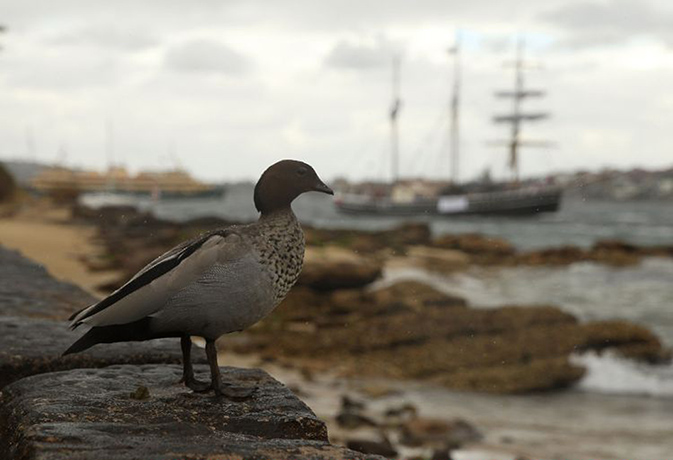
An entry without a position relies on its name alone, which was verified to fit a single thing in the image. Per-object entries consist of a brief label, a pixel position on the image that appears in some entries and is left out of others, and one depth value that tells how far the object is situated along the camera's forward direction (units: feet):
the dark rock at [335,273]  51.80
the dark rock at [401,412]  30.63
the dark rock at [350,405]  29.81
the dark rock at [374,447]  22.94
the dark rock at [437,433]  27.12
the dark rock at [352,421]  27.66
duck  7.59
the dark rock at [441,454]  24.28
